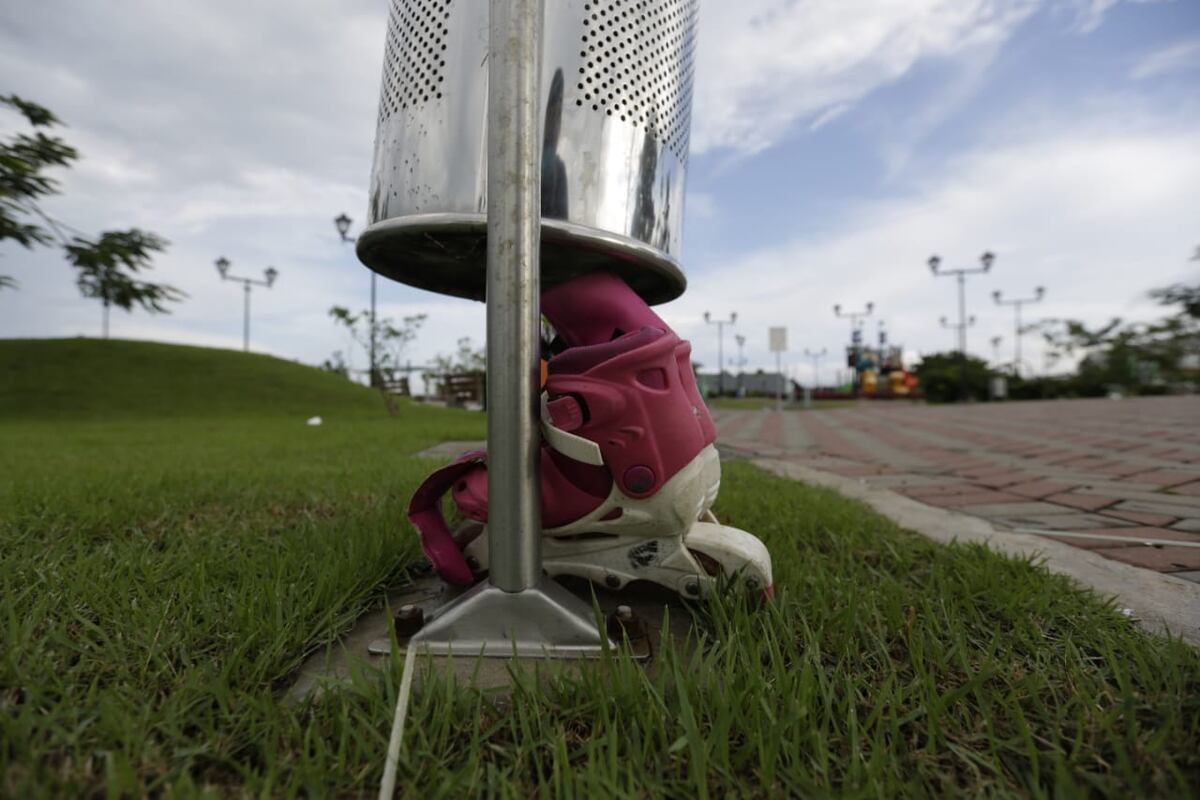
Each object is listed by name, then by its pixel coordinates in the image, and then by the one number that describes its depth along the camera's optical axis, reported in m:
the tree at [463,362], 26.08
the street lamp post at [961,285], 18.87
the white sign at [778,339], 15.72
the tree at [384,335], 16.58
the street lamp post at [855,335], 32.95
